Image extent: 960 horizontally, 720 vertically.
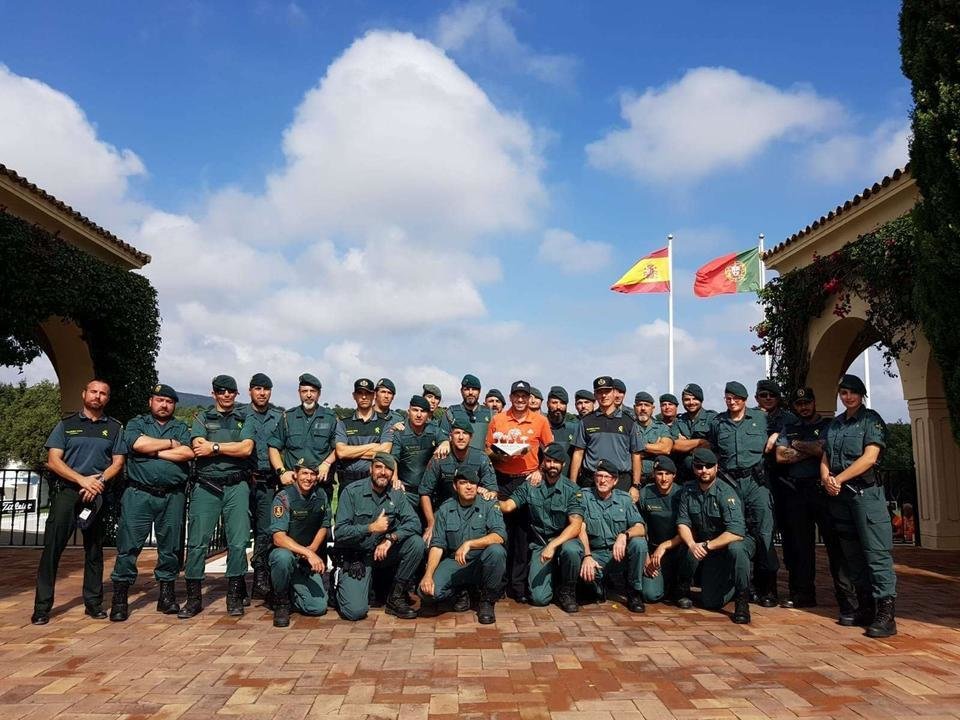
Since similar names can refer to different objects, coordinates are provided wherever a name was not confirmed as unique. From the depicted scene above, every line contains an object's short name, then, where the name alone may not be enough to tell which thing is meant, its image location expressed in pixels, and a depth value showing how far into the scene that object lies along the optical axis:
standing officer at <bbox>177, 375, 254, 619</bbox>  5.78
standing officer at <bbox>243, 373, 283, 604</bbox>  6.38
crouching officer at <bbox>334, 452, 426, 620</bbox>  5.75
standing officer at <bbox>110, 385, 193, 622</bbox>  5.68
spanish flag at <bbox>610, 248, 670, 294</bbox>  15.73
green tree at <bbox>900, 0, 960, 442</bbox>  5.75
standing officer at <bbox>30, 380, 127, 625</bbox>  5.57
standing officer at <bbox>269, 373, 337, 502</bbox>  6.40
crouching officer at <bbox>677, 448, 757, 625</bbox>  5.68
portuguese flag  14.27
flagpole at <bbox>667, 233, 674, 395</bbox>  15.74
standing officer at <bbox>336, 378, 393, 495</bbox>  6.34
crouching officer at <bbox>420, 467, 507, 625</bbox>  5.67
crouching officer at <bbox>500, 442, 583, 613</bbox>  6.05
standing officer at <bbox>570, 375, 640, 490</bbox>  6.72
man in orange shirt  6.55
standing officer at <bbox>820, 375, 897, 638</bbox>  5.25
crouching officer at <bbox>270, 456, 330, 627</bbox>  5.57
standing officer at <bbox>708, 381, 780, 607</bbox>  6.12
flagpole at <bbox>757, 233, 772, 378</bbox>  13.21
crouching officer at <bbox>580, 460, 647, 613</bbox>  6.12
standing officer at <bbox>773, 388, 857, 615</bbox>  6.10
